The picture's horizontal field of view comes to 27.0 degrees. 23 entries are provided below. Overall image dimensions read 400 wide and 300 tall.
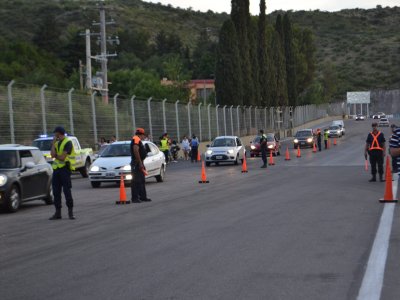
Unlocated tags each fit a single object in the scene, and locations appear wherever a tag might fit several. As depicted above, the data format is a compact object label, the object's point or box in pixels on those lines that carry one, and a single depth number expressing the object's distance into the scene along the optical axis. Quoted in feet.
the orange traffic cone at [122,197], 63.43
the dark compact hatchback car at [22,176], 57.57
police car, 106.11
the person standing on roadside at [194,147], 154.92
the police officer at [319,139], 194.67
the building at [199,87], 469.98
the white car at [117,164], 84.43
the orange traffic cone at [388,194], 57.51
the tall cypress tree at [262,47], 283.38
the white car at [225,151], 134.51
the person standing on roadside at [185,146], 170.45
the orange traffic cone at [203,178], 89.28
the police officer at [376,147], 80.02
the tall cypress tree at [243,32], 257.55
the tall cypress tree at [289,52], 331.57
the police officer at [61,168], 51.88
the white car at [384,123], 369.91
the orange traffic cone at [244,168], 110.31
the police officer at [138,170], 64.59
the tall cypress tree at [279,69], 303.89
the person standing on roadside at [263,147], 121.90
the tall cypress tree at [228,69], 248.93
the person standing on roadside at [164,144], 145.18
